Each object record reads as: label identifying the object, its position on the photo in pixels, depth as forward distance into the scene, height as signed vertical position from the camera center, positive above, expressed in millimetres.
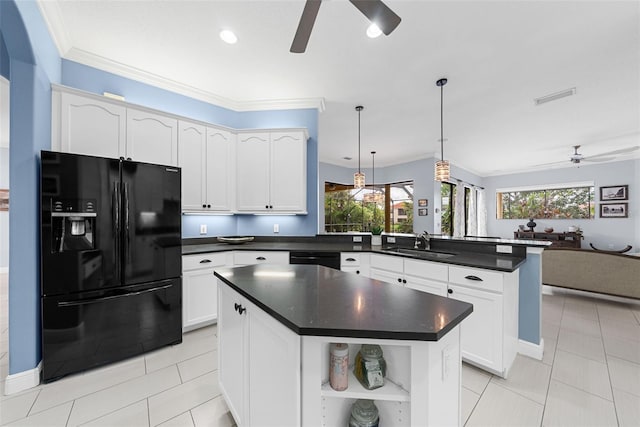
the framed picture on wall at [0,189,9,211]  5118 +299
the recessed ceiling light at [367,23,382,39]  2143 +1588
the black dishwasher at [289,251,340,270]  2971 -524
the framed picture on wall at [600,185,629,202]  6426 +545
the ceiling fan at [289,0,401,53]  1306 +1092
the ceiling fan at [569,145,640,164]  4902 +1188
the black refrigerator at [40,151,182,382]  1913 -389
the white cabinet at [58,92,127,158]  2217 +827
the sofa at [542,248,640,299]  3355 -830
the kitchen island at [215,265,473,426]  846 -524
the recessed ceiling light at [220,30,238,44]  2257 +1639
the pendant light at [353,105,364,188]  4246 +575
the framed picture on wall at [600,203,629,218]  6410 +91
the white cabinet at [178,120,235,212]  2982 +597
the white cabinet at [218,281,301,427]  928 -686
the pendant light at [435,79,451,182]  3170 +553
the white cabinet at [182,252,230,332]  2670 -828
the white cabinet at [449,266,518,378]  1963 -827
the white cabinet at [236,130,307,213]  3373 +581
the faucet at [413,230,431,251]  3041 -335
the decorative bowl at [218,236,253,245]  3401 -351
